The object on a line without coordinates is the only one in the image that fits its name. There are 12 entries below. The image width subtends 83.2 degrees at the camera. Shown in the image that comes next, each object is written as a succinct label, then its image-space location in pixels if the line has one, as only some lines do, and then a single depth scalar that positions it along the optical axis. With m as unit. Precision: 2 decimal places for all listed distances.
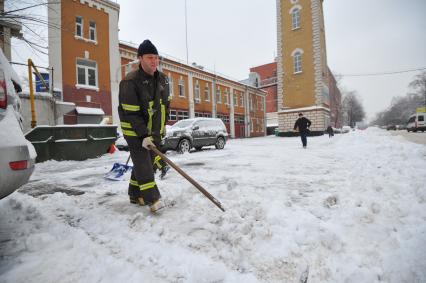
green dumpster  7.82
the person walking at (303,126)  12.26
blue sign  15.10
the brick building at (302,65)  27.64
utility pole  28.23
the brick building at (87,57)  16.42
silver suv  10.47
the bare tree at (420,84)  63.21
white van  33.25
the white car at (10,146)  1.90
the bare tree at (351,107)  74.62
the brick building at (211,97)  24.69
